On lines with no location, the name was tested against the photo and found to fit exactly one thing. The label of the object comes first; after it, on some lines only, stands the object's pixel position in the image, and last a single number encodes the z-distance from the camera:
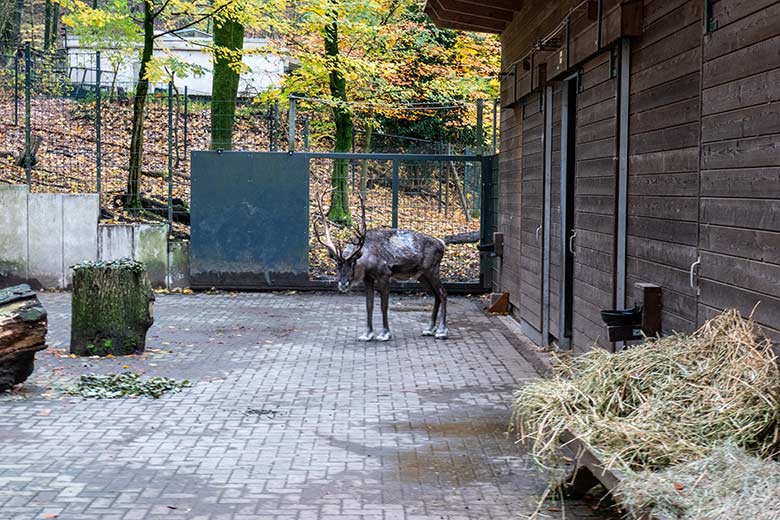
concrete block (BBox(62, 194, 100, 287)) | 17.20
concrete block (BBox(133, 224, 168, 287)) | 17.31
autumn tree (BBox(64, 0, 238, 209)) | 18.08
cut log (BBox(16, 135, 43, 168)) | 18.47
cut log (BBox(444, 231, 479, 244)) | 17.72
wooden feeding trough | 4.66
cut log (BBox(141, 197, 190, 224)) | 18.27
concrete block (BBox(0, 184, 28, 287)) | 17.11
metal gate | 17.22
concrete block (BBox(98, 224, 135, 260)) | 17.27
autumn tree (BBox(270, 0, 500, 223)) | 21.70
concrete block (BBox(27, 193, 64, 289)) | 17.17
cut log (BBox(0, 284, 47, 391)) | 8.52
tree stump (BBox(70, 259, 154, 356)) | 10.67
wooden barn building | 5.40
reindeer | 12.43
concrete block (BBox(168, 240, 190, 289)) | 17.41
